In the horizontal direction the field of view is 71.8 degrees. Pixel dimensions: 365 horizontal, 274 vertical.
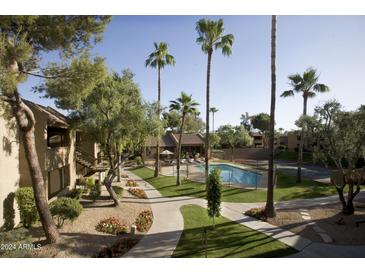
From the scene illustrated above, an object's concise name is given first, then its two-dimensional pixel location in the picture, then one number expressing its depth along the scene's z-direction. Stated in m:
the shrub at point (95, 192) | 18.09
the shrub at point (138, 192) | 20.48
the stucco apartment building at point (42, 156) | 12.02
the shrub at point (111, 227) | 12.85
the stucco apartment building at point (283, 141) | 56.03
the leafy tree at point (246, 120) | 89.91
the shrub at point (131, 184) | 24.57
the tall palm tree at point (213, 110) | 72.85
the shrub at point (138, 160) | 41.06
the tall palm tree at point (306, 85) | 23.88
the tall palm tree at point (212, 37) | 20.12
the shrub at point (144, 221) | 13.45
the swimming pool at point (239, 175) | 27.48
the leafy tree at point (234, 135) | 49.66
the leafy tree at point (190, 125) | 65.38
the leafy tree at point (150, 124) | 16.23
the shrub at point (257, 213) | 14.76
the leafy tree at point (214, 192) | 12.17
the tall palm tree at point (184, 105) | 25.62
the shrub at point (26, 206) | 12.19
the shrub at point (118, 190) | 19.74
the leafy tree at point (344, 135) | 14.70
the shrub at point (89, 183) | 20.67
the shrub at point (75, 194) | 16.99
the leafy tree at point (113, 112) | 15.70
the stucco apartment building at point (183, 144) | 47.12
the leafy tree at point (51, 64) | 9.63
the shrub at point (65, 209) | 12.01
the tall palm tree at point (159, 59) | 25.47
